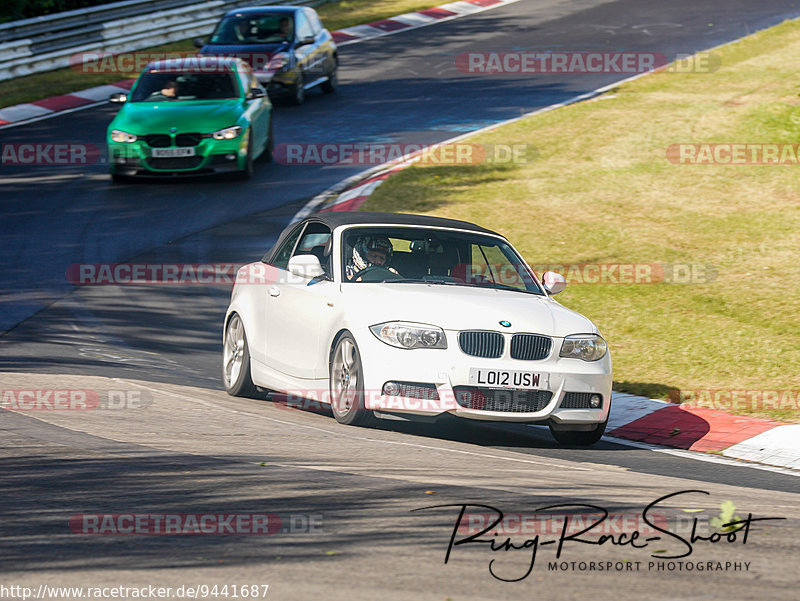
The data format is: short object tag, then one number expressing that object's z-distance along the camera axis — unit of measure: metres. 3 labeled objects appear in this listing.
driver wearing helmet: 18.95
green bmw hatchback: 37.78
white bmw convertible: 16.77
